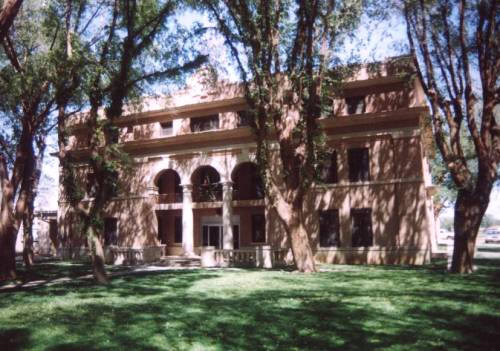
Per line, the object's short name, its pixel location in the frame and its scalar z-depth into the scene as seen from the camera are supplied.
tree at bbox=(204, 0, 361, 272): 16.92
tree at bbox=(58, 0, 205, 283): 14.71
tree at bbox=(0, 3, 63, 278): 16.03
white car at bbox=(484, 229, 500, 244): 48.59
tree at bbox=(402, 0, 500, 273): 14.90
